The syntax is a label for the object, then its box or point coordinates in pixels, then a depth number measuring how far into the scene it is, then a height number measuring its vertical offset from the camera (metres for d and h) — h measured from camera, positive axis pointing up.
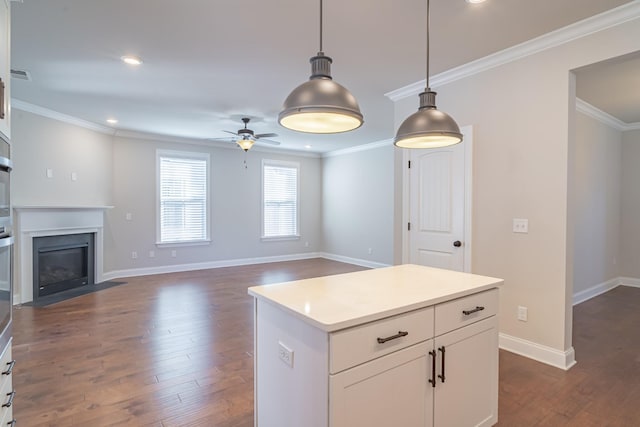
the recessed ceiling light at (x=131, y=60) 3.20 +1.47
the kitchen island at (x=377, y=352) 1.31 -0.64
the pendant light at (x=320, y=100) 1.43 +0.48
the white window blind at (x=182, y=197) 6.86 +0.28
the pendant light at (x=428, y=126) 1.84 +0.48
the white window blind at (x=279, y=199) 8.21 +0.29
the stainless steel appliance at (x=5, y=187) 1.53 +0.11
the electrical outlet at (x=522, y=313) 3.07 -0.94
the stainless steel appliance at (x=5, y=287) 1.51 -0.37
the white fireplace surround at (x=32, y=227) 4.64 -0.27
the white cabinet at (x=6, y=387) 1.47 -0.83
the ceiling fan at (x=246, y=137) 5.30 +1.18
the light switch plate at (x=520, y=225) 3.05 -0.12
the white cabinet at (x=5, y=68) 1.53 +0.68
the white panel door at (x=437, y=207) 3.52 +0.05
